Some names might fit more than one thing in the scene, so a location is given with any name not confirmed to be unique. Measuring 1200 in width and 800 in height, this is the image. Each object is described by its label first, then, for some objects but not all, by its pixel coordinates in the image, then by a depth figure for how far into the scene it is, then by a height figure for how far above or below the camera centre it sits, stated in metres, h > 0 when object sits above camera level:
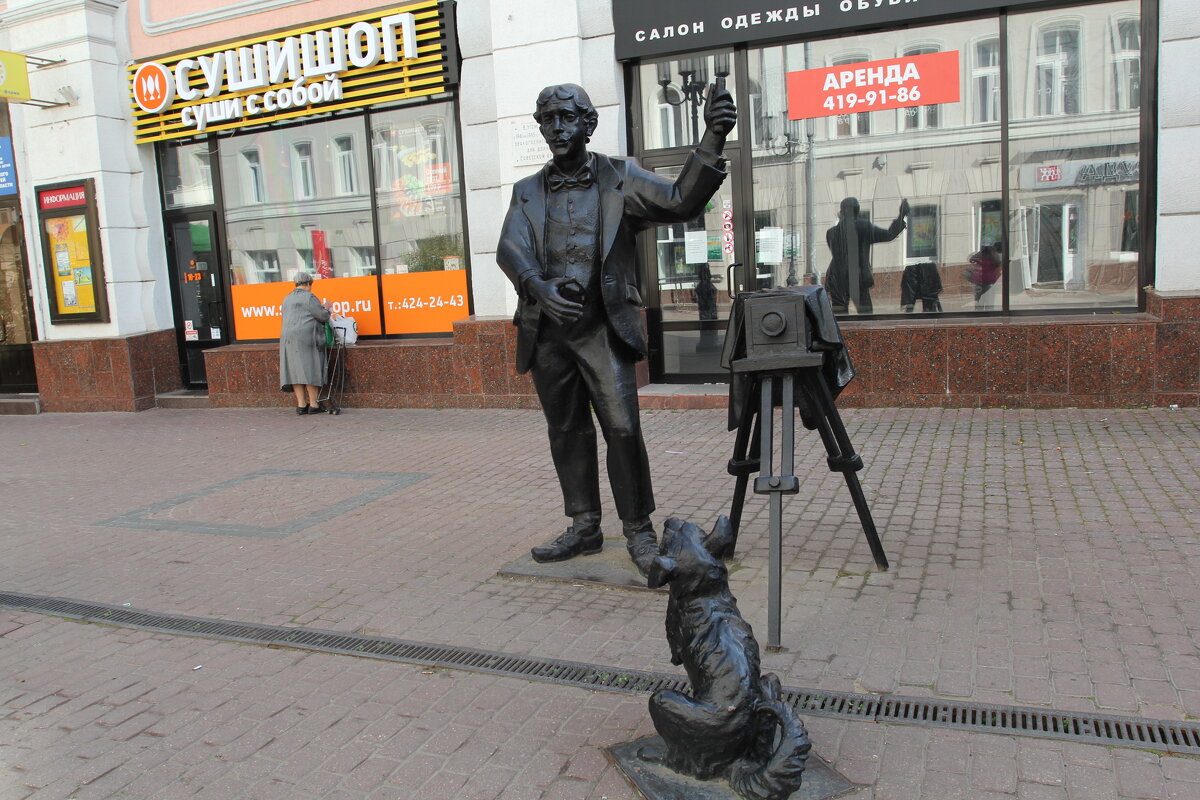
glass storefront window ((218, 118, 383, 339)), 11.26 +0.86
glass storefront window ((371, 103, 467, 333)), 10.73 +0.76
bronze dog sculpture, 2.60 -1.17
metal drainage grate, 2.95 -1.44
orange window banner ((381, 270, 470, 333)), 10.79 -0.17
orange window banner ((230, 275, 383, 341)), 11.26 -0.14
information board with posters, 11.84 +0.62
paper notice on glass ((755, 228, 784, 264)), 9.61 +0.24
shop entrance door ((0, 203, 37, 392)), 12.66 -0.09
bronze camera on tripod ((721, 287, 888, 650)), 3.82 -0.48
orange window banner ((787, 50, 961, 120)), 8.88 +1.65
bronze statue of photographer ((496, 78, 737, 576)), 4.28 -0.02
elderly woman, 10.43 -0.55
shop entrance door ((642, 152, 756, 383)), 9.75 -0.10
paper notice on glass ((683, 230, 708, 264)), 9.86 +0.26
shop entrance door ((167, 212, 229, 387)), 12.21 +0.10
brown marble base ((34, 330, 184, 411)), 11.93 -0.88
